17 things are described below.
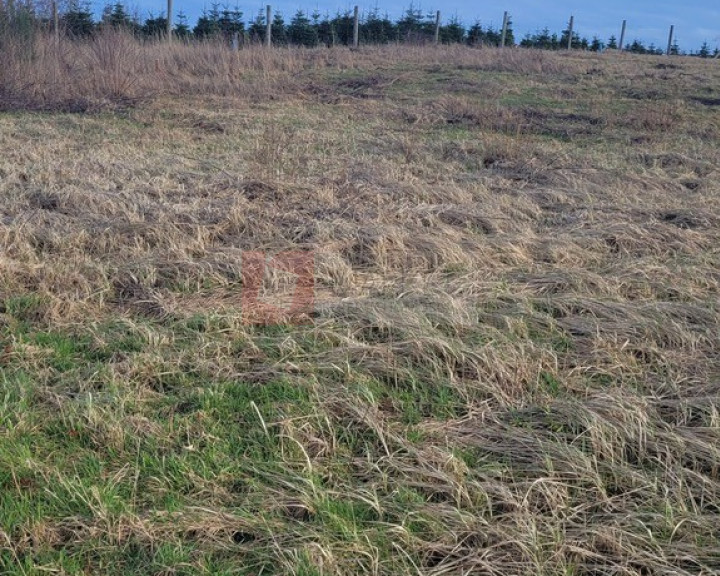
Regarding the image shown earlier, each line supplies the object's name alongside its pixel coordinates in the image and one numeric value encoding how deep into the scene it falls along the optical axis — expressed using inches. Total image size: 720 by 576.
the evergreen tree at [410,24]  1203.2
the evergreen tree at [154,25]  970.1
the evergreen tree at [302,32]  1133.7
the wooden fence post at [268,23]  915.4
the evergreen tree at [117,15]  794.8
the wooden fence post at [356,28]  1052.5
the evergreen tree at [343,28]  1147.9
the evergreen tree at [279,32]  1104.2
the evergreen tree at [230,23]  1059.3
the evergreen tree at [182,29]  990.4
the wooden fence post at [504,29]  1125.2
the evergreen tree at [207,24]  1067.3
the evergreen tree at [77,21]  654.5
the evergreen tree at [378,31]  1190.9
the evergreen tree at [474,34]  1227.9
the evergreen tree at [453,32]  1224.2
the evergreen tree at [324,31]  1145.4
